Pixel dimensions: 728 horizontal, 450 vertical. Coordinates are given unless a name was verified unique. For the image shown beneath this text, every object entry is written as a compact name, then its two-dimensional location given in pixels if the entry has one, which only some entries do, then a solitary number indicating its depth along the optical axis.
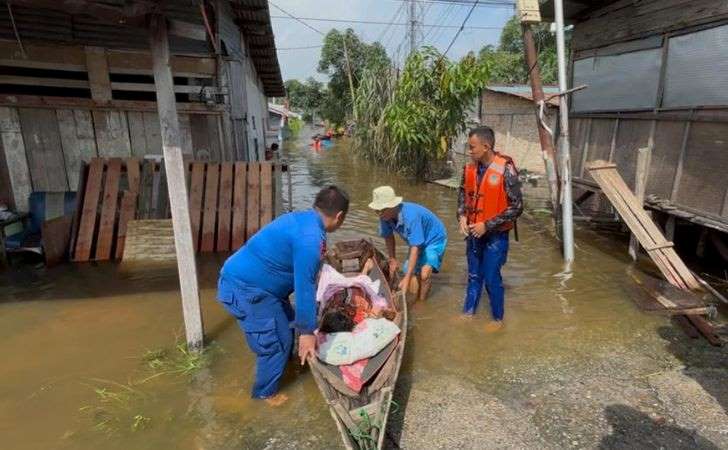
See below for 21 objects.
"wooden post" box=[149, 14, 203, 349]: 3.79
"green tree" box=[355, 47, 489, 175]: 12.84
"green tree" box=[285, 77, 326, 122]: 43.16
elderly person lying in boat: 3.33
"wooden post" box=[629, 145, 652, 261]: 6.52
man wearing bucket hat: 4.63
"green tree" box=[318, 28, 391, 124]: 31.47
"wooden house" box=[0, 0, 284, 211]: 6.83
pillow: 3.36
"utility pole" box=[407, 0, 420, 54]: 28.59
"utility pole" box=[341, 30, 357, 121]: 27.76
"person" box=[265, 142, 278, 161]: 13.70
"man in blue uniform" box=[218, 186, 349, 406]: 2.99
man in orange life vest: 4.20
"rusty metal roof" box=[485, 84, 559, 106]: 15.70
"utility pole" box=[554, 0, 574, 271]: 6.39
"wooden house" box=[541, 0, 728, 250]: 5.83
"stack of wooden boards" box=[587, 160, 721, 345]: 4.84
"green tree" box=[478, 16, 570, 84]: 25.34
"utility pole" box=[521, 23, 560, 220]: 6.98
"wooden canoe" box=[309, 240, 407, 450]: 2.66
